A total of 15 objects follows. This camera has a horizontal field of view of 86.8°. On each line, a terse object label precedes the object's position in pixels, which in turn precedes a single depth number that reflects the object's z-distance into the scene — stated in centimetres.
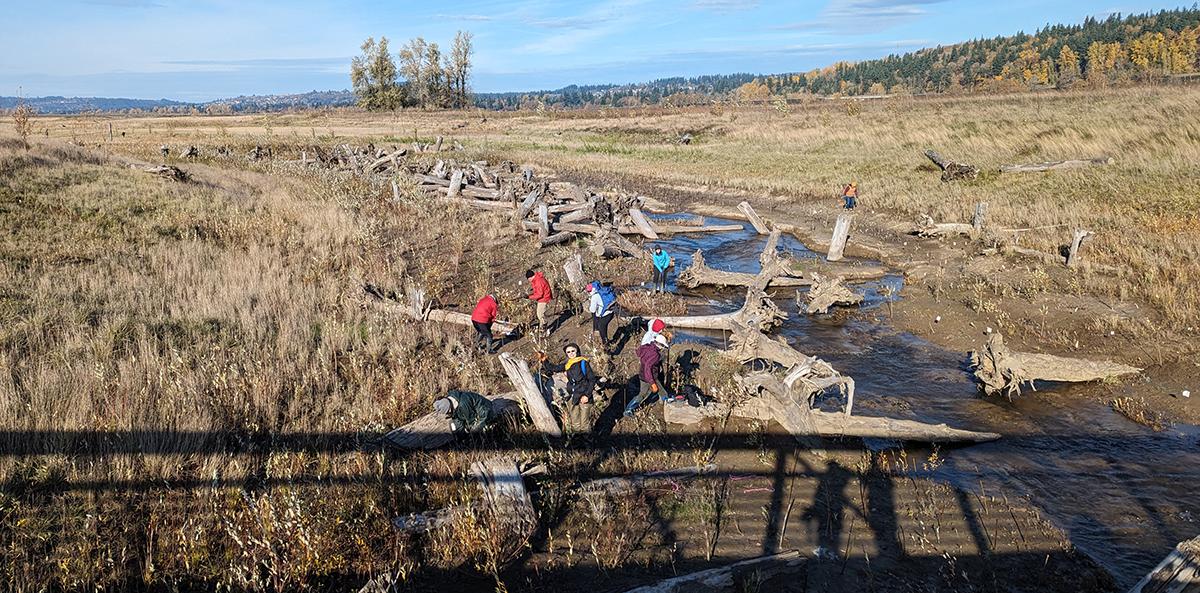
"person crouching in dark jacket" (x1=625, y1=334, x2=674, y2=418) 881
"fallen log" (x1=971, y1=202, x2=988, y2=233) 1908
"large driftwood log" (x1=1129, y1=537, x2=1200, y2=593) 440
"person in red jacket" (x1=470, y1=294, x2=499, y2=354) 1052
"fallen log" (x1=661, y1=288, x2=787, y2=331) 1231
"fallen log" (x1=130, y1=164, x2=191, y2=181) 2275
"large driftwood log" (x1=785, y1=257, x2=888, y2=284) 1677
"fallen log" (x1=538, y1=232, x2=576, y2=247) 1847
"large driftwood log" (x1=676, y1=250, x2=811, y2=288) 1586
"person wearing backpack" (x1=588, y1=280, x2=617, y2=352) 1099
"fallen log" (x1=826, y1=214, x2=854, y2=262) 1827
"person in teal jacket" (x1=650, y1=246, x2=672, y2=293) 1469
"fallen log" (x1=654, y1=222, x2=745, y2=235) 2242
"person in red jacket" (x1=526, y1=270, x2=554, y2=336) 1208
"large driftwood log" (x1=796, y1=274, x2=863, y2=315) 1377
